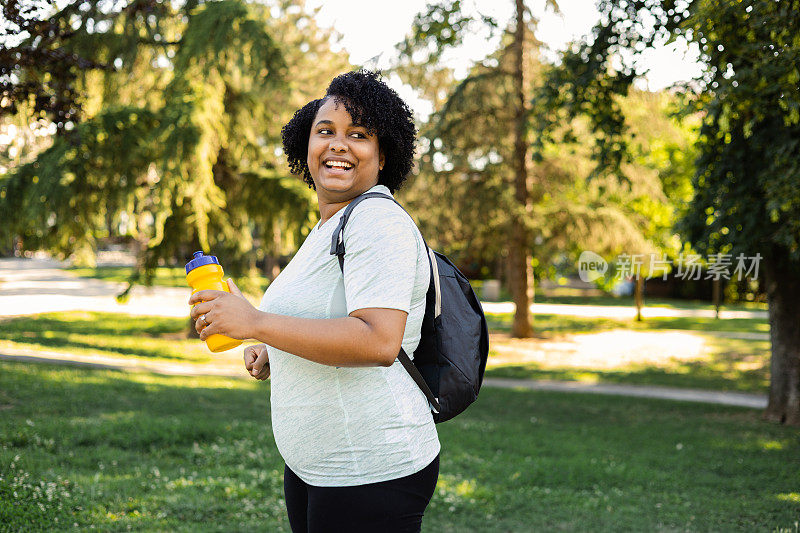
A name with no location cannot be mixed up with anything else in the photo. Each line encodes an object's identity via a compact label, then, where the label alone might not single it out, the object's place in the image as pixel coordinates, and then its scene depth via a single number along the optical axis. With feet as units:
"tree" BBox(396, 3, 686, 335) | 57.36
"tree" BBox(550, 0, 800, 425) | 17.53
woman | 5.25
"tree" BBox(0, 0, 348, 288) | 42.71
